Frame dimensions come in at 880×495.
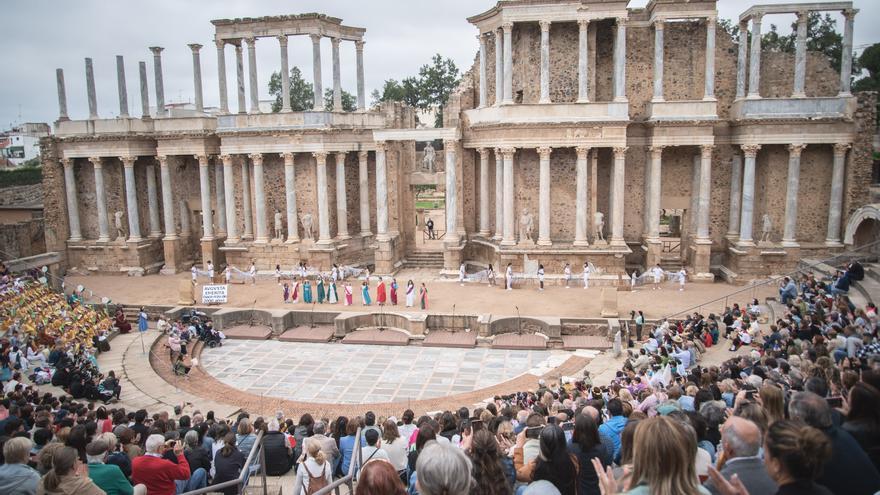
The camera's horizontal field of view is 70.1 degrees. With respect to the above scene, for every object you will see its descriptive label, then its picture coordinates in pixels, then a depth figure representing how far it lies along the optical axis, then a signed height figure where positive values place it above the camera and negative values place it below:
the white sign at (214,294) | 26.70 -4.92
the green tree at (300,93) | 70.94 +9.39
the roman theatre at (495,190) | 23.91 -0.83
